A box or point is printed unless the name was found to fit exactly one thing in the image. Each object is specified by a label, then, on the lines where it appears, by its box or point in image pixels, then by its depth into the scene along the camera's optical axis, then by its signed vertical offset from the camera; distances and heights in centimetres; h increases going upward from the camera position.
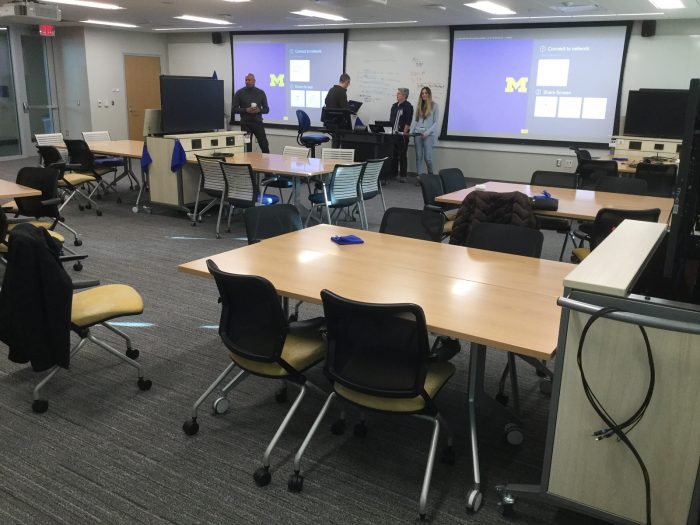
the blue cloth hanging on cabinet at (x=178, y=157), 668 -52
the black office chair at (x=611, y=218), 402 -64
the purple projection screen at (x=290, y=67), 1141 +91
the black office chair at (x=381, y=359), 209 -89
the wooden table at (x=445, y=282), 218 -73
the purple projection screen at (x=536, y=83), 897 +58
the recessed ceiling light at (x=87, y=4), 866 +153
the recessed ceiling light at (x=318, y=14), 912 +154
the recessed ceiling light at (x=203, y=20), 1040 +162
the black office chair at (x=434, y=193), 521 -68
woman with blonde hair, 998 -14
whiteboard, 1030 +82
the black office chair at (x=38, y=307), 266 -91
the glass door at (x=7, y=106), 1166 -1
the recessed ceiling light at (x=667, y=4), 688 +140
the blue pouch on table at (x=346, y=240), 337 -70
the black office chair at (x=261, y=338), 236 -93
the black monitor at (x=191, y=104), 692 +8
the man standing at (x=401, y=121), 1021 -8
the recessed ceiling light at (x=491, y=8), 767 +146
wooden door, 1315 +48
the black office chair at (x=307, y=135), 1057 -38
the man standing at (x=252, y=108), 999 +7
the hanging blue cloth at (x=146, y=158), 707 -57
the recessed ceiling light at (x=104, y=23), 1123 +163
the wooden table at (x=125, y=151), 723 -52
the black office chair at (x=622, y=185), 539 -57
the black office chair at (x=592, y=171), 654 -54
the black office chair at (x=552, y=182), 521 -59
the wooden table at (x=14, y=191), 439 -64
